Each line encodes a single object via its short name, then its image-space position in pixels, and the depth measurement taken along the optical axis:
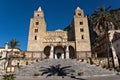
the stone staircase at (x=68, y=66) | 14.75
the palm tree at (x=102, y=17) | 19.83
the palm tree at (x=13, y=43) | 24.08
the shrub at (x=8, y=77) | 10.54
